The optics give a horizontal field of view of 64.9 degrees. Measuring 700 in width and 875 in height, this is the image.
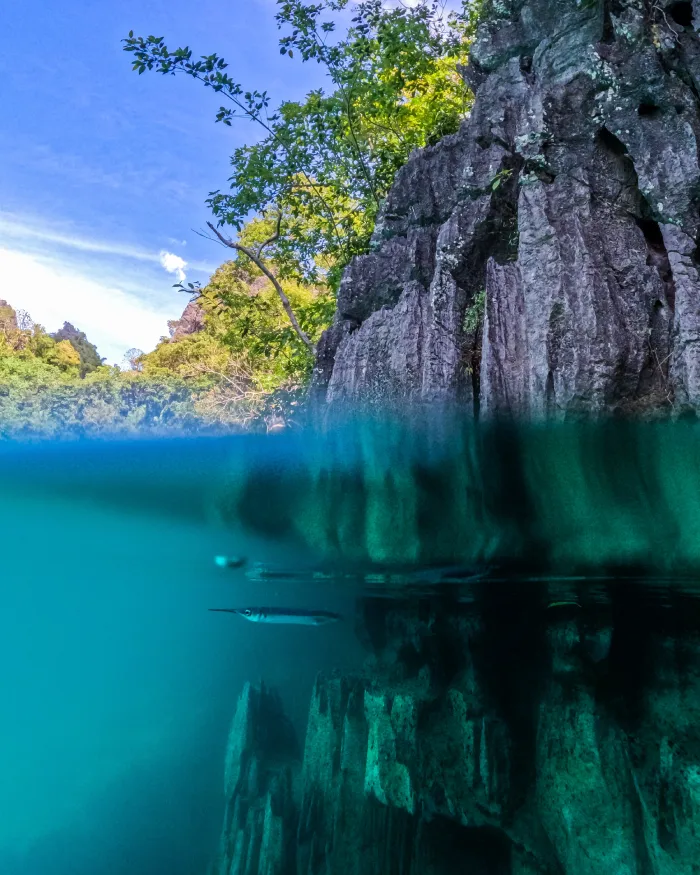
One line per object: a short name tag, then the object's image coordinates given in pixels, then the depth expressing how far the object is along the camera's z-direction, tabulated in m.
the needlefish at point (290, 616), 7.52
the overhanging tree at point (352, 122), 10.28
